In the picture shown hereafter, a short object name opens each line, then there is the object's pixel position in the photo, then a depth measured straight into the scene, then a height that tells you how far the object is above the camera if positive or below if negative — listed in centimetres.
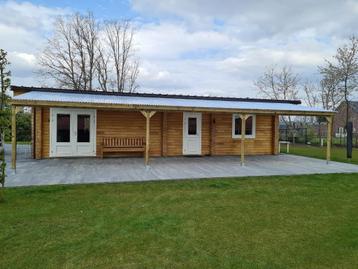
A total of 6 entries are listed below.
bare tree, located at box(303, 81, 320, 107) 2752 +393
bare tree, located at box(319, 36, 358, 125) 2170 +502
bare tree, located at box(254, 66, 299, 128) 2789 +495
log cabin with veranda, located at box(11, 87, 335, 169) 842 +87
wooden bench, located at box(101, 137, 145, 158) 1149 -52
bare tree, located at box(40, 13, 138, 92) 2488 +709
